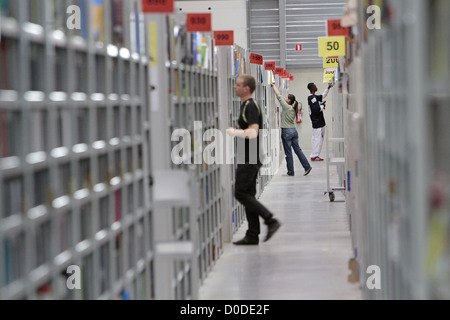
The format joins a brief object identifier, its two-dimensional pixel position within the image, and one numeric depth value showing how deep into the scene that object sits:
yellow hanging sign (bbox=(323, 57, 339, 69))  24.86
